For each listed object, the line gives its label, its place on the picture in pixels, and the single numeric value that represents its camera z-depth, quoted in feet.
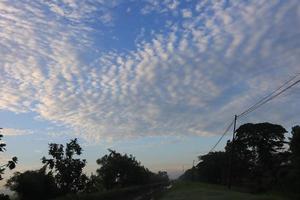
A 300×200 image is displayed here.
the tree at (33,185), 161.48
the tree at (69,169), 188.55
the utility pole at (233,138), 178.33
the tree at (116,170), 336.49
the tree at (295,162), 155.28
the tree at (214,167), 366.12
